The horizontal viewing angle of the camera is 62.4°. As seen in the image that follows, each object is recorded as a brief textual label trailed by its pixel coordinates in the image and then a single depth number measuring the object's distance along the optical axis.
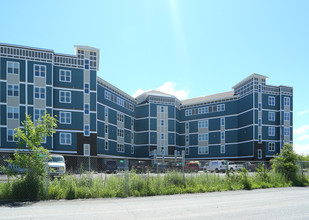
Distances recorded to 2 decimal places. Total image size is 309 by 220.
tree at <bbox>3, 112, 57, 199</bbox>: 11.61
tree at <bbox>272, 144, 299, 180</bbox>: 18.47
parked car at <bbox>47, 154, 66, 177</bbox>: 16.23
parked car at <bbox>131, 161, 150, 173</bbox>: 14.42
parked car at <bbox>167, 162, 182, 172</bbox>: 15.02
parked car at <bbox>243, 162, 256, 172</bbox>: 17.43
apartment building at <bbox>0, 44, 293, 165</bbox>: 36.47
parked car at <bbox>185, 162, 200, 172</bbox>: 15.80
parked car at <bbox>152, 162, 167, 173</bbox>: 14.52
